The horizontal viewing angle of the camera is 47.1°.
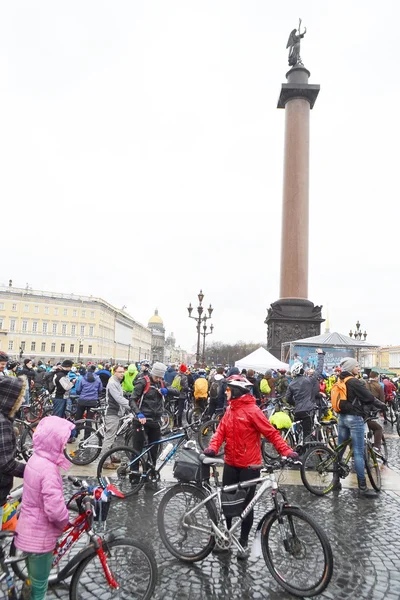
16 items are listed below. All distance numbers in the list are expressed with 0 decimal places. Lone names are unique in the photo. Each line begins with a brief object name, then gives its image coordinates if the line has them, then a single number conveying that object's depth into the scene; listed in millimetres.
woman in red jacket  4348
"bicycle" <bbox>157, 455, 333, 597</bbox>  3730
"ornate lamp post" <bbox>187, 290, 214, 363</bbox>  28128
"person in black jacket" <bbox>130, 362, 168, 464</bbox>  6743
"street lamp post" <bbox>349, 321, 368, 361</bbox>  42312
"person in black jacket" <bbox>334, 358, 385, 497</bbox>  6508
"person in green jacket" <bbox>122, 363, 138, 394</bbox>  12492
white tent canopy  17891
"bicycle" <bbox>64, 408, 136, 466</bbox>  8109
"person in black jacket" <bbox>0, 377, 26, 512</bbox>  3322
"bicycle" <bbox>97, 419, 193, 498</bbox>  6348
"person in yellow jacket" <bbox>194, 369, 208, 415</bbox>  13070
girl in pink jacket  2930
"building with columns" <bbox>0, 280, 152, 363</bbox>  91250
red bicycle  3172
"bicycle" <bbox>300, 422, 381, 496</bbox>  6684
